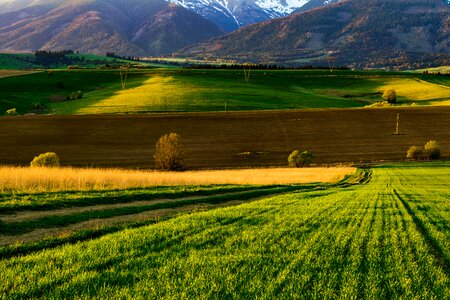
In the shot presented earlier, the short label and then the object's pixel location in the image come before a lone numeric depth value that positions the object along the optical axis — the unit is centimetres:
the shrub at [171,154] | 6303
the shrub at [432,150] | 7662
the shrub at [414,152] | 7556
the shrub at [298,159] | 6969
